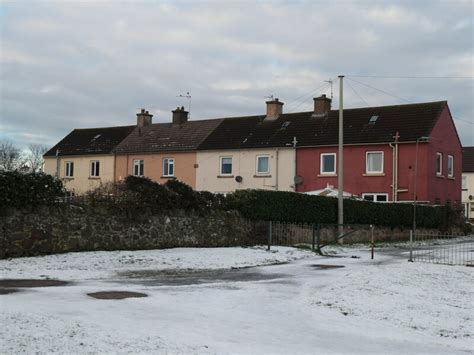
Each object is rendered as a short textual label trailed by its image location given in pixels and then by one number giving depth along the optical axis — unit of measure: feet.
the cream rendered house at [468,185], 197.34
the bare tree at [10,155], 207.00
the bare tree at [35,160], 228.92
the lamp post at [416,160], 116.26
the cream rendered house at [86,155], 157.99
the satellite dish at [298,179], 127.44
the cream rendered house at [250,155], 131.34
